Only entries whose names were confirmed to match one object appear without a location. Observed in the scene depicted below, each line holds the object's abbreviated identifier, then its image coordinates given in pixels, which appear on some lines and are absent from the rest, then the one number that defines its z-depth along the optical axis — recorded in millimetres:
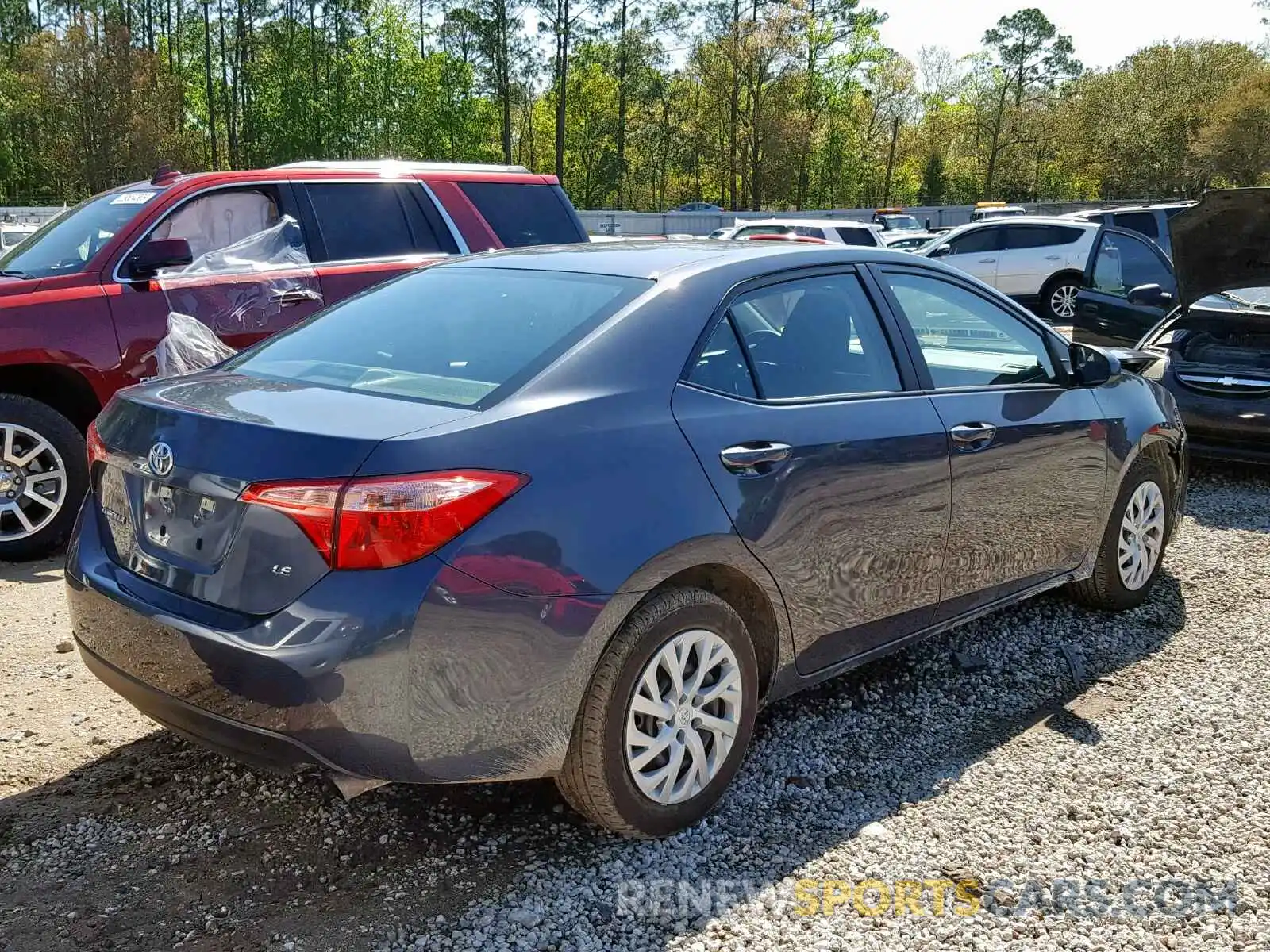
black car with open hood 7234
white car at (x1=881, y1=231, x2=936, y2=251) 27783
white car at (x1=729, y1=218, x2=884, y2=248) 19922
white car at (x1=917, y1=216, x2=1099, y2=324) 17359
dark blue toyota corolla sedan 2551
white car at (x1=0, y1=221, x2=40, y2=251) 15445
